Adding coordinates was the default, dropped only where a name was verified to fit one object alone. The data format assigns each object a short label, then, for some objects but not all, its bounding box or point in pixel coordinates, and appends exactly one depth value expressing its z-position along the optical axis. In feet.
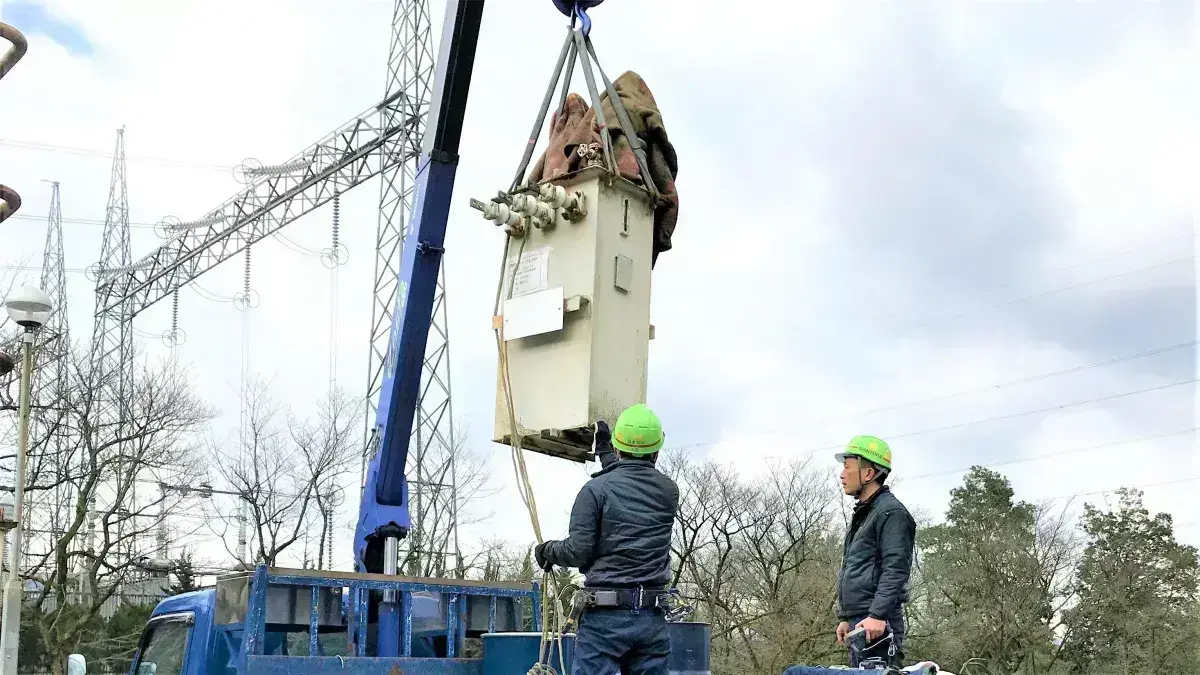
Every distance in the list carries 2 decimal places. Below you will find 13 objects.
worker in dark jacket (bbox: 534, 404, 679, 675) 16.03
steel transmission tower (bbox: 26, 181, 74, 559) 79.66
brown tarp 23.23
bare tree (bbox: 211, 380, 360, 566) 100.37
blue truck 17.24
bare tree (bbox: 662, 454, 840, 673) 90.74
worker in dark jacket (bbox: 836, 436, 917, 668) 16.44
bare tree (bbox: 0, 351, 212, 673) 76.89
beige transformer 21.88
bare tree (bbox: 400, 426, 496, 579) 82.99
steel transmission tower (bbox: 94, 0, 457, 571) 74.95
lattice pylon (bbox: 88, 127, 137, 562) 86.07
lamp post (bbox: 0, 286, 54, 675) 32.73
